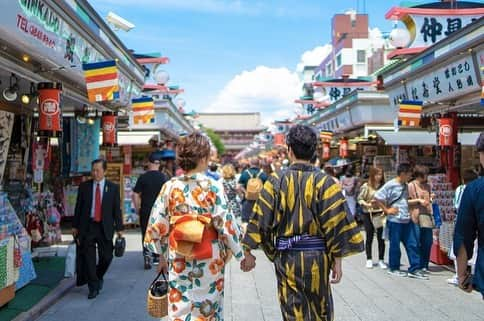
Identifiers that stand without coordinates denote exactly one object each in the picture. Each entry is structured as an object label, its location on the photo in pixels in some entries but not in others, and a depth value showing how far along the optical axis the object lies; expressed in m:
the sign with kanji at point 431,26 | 9.95
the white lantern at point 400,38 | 10.17
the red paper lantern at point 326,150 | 18.88
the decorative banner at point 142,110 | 10.97
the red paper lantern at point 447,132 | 8.41
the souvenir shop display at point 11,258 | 5.26
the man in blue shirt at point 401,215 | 7.25
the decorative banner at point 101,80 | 6.66
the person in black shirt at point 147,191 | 7.56
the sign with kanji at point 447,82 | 7.45
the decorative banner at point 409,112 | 9.18
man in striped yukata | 3.24
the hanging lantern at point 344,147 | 17.08
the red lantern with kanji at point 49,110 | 6.05
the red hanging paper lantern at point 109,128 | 9.27
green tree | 74.63
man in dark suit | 6.10
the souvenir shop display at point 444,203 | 7.66
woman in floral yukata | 3.42
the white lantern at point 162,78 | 18.78
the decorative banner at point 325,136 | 17.78
